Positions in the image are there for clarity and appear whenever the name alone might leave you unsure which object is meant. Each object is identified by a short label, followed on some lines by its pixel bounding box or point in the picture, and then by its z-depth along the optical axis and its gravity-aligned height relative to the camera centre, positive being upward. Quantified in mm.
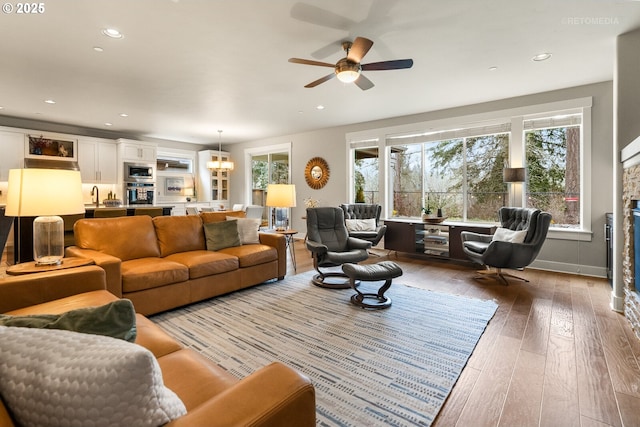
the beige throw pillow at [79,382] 649 -382
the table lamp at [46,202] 2074 +53
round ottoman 2990 -677
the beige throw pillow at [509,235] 3845 -367
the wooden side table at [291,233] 4336 -359
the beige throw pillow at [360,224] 5562 -299
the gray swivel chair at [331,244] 3676 -480
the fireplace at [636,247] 2631 -352
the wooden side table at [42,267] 2108 -420
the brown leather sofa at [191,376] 800 -540
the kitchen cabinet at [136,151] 7102 +1390
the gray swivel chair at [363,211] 5789 -61
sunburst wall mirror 7051 +832
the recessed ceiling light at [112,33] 2834 +1657
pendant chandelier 7277 +1035
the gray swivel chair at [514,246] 3723 -505
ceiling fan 2763 +1368
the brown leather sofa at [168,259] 2756 -534
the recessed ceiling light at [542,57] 3342 +1670
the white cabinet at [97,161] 6675 +1079
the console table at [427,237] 4918 -514
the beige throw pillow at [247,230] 4051 -289
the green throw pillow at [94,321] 934 -350
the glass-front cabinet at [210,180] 8812 +821
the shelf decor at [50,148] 6035 +1251
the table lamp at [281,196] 4215 +169
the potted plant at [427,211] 5289 -61
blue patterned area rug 1751 -1056
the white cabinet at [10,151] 5742 +1106
